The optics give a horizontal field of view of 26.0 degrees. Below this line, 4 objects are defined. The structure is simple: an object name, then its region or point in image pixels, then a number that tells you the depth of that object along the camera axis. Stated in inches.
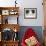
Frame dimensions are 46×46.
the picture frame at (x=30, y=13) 147.8
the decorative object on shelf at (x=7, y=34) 144.4
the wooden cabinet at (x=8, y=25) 143.8
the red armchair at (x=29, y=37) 136.7
